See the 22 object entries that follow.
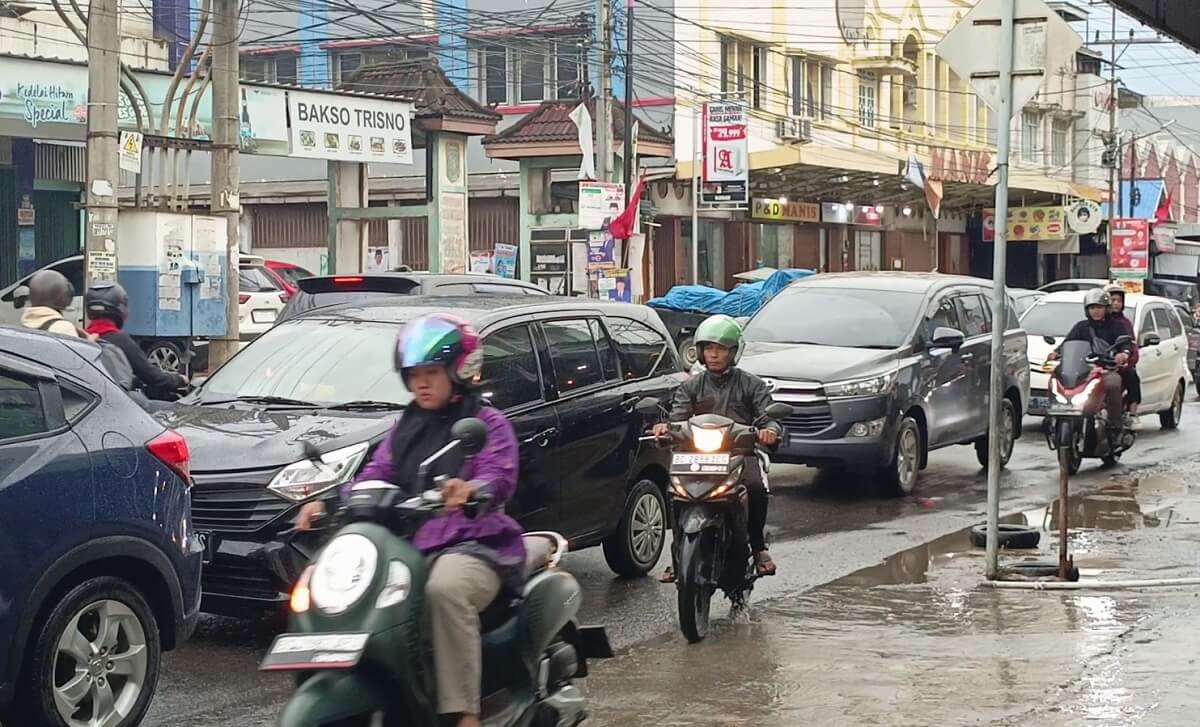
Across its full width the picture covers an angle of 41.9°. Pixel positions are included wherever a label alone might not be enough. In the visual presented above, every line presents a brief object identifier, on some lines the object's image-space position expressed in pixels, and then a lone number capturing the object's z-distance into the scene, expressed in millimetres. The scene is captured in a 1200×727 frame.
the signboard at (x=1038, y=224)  48375
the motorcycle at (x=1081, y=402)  14523
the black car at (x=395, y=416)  7277
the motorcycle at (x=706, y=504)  7680
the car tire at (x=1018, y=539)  10398
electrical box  21078
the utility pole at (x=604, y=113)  26812
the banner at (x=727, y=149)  32531
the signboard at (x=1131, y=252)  46031
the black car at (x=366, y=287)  14477
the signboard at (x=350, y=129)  27766
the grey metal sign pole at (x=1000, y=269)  8711
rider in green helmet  8242
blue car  5570
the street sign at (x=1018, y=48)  8641
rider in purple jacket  4578
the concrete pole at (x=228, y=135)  19453
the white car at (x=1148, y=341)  18562
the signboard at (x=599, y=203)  24469
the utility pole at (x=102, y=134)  17547
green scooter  4230
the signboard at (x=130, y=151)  18281
